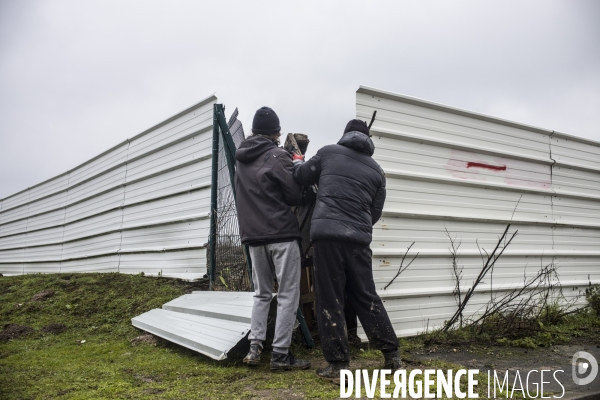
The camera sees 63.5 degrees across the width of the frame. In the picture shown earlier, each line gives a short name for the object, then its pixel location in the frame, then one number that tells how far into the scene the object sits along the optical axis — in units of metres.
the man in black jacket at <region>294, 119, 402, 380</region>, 3.57
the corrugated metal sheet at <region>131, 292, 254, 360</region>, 3.94
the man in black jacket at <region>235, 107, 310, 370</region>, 3.78
